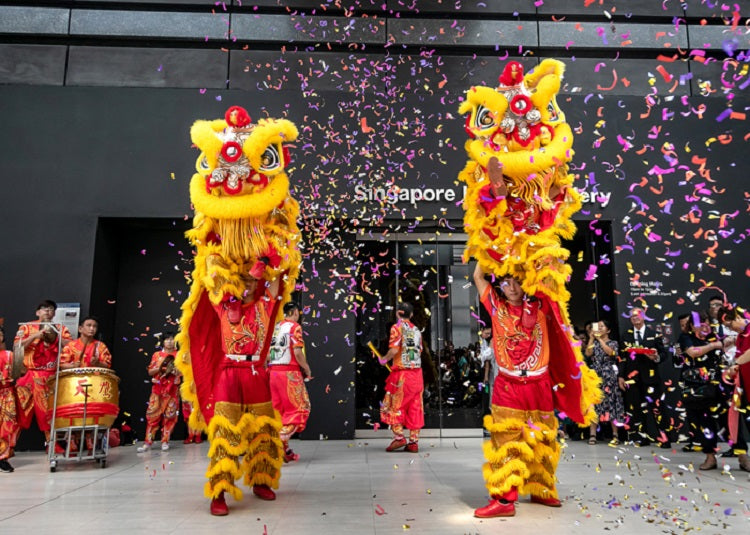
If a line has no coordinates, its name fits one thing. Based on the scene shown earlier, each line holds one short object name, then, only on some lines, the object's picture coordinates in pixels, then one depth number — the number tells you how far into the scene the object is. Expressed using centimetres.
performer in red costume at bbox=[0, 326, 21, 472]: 525
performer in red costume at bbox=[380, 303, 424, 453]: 631
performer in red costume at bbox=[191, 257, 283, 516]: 340
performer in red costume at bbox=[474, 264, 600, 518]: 330
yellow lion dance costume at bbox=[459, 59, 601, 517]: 337
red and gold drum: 529
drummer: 597
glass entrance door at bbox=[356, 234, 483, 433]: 780
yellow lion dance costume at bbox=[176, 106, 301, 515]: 360
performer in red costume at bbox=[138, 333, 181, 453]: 676
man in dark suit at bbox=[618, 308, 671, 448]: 662
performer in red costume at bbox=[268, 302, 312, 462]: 556
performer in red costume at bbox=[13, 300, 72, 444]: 570
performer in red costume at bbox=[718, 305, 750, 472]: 462
